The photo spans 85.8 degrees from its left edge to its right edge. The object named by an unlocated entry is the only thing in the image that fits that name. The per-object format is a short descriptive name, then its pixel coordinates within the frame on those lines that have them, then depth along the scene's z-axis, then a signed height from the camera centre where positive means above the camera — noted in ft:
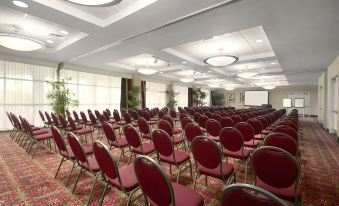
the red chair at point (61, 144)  9.19 -2.29
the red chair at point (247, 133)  12.48 -2.14
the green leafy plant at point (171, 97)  55.27 +1.42
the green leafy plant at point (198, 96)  67.87 +2.18
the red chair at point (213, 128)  14.27 -2.10
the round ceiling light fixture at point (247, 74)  31.48 +4.85
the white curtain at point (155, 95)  49.50 +1.94
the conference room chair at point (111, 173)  6.11 -2.60
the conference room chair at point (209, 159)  7.26 -2.36
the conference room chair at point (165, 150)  8.80 -2.44
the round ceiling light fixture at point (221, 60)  20.39 +4.91
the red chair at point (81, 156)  7.68 -2.48
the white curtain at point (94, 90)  32.50 +2.25
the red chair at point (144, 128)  14.56 -2.18
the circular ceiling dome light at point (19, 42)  14.05 +4.73
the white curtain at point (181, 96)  60.93 +2.00
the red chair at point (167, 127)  12.99 -1.89
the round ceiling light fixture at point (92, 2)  9.02 +4.94
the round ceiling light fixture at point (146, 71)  28.94 +4.87
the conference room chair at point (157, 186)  4.57 -2.26
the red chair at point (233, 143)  9.76 -2.29
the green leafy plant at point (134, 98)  40.98 +0.74
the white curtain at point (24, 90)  24.62 +1.57
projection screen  72.45 +1.73
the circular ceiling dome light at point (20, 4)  11.26 +6.06
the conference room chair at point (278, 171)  5.65 -2.24
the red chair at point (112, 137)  11.79 -2.41
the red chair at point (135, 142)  10.43 -2.39
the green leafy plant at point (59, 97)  26.13 +0.54
